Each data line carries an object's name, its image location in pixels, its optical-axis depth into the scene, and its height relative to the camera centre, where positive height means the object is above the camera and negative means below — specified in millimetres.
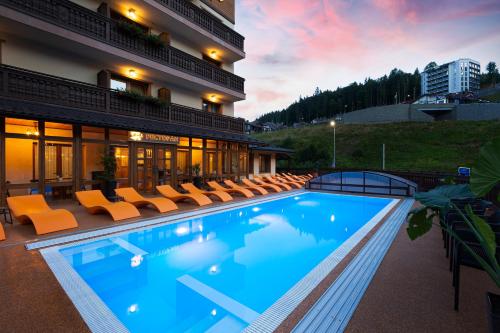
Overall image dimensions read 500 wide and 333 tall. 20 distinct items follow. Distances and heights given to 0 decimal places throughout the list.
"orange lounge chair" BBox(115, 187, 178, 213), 9070 -1419
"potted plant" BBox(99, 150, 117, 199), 10195 -580
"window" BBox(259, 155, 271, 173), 23438 +26
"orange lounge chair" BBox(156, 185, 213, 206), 10445 -1398
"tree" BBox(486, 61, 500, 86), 87388 +36303
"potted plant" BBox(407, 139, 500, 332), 2037 -269
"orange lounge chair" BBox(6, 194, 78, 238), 6270 -1371
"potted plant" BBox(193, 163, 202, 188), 14406 -755
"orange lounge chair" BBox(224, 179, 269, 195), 13695 -1401
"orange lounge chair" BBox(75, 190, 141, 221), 7779 -1401
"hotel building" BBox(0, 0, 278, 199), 9195 +3214
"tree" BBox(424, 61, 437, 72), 125725 +50243
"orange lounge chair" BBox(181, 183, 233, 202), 11516 -1401
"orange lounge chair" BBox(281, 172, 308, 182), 19786 -1196
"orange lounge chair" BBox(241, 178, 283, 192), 14756 -1373
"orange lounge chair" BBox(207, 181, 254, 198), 12875 -1426
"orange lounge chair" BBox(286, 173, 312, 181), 20325 -1181
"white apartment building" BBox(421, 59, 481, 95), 114625 +41843
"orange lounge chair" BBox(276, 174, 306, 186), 18519 -1283
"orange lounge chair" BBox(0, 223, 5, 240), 5677 -1650
